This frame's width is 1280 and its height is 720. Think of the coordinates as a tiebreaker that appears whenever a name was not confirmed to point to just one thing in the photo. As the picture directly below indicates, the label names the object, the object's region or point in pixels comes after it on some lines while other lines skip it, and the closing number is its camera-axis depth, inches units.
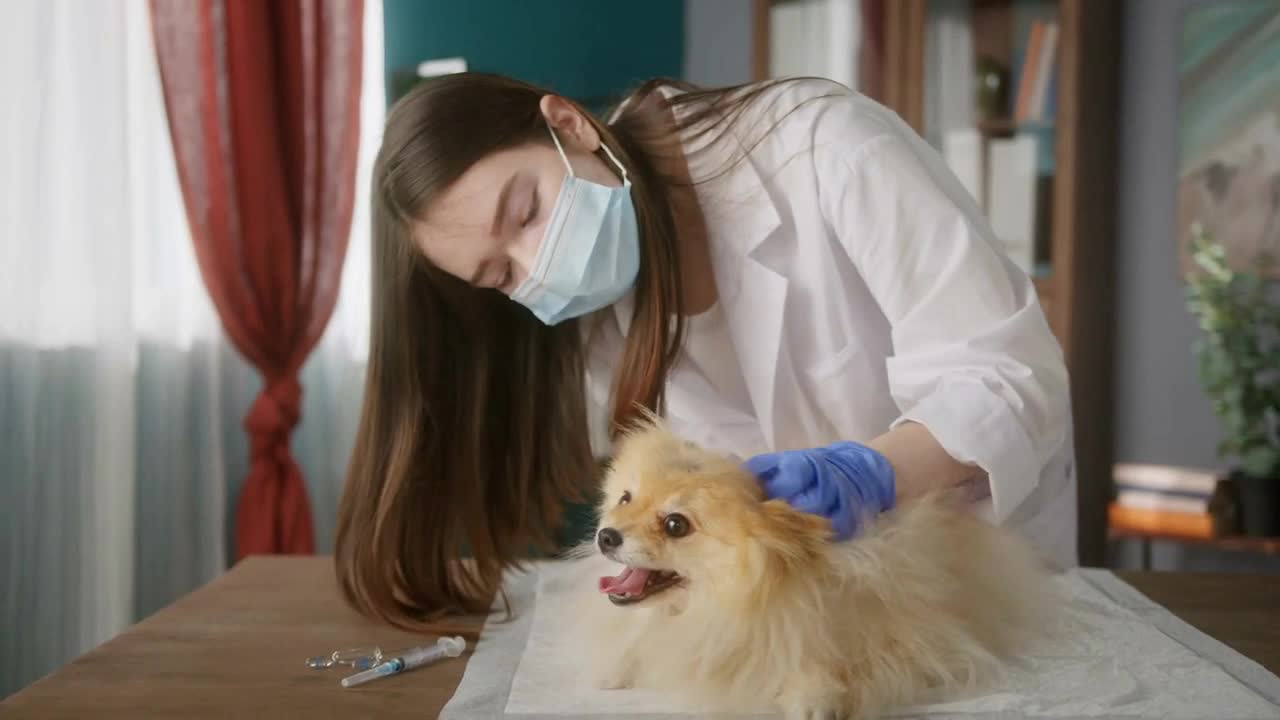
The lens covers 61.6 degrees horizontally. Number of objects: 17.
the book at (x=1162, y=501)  122.3
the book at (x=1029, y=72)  130.9
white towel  36.1
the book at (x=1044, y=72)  130.0
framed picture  133.2
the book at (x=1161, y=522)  121.0
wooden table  37.4
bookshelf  129.2
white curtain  90.7
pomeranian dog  35.9
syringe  39.8
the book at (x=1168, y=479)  122.6
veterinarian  48.2
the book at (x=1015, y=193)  132.3
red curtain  108.3
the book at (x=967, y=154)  136.1
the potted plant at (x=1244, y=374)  117.9
